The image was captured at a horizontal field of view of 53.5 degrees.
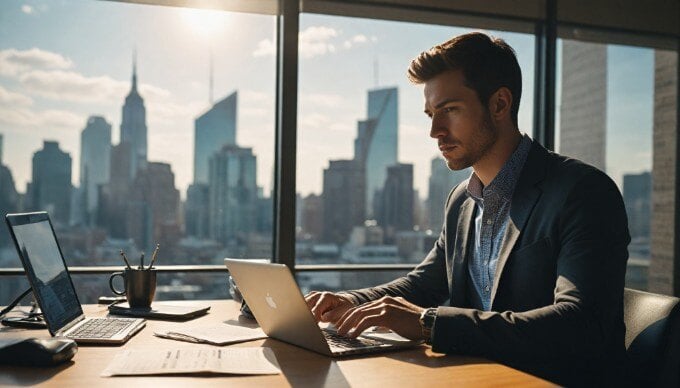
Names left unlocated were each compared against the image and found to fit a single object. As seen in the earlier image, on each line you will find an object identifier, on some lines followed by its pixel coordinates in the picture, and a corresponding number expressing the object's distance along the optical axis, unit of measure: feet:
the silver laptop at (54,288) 5.02
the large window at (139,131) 11.10
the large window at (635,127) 14.51
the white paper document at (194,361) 4.13
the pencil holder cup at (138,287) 6.54
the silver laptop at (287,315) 4.67
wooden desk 3.93
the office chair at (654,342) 5.00
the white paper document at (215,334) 5.16
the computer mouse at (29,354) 4.20
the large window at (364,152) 12.42
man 4.90
